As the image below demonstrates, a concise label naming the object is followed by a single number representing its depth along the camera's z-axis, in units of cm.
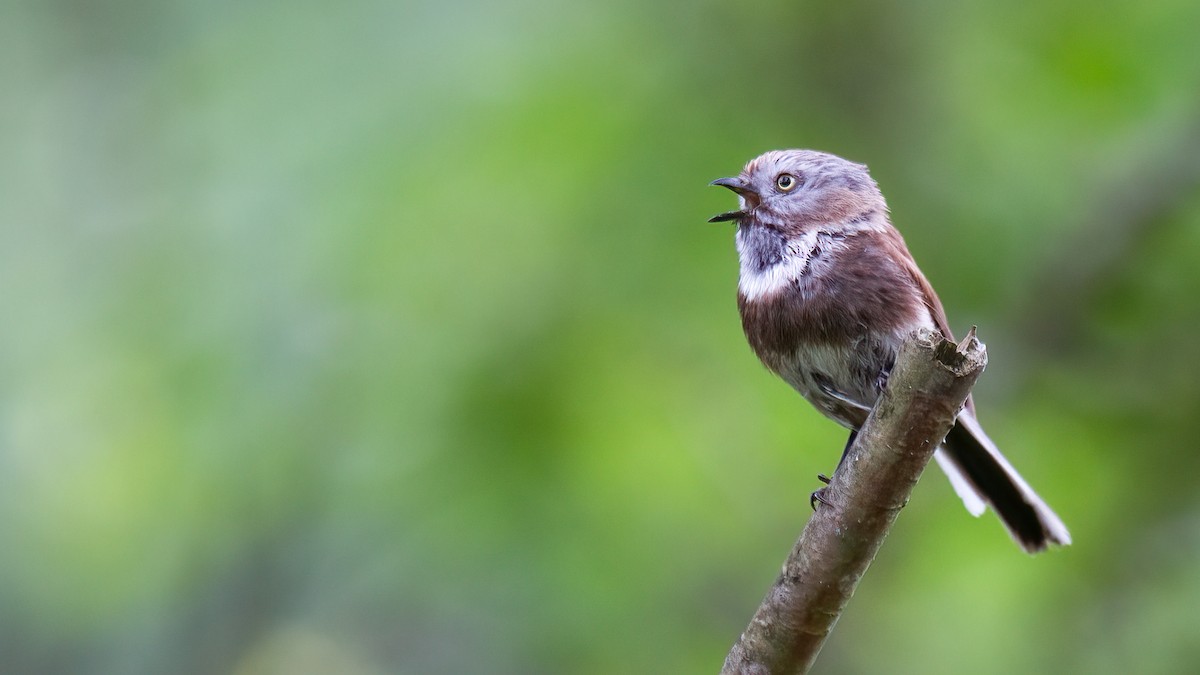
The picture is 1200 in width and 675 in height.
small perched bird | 783
